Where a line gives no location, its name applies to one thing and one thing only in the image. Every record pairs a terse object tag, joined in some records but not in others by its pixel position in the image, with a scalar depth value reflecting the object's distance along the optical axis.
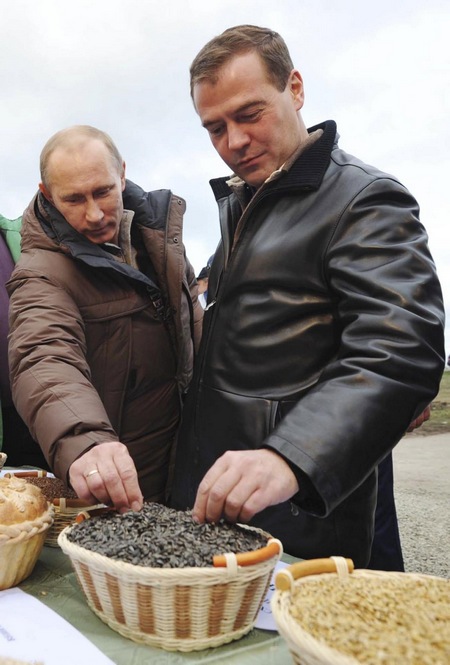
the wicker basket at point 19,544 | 1.31
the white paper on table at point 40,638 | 1.02
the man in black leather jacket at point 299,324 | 1.23
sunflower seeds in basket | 1.11
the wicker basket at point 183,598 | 1.05
